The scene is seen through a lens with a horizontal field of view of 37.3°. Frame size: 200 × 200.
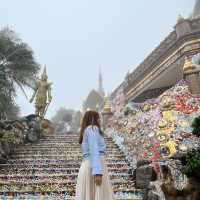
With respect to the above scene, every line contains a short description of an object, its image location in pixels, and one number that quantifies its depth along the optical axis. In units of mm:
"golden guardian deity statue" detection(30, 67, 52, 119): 14953
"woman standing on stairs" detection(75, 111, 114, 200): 3203
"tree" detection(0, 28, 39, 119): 12461
